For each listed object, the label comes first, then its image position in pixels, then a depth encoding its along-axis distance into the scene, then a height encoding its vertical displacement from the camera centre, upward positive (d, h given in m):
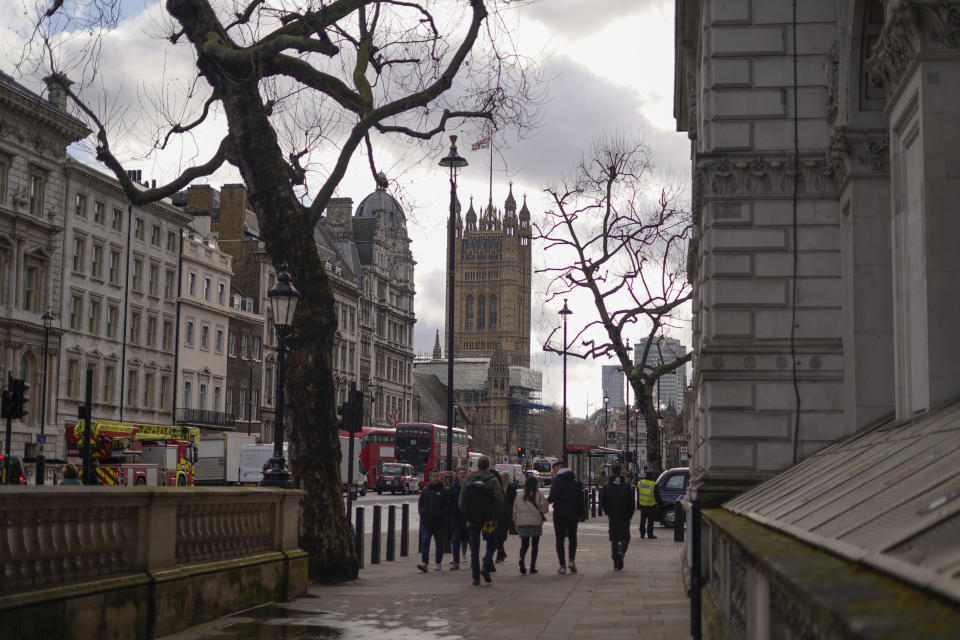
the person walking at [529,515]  20.31 -0.96
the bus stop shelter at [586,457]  66.07 +0.02
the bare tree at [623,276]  42.84 +6.37
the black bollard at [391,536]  23.73 -1.58
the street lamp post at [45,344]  53.25 +4.71
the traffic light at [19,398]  30.67 +1.25
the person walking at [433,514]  21.02 -1.00
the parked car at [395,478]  72.38 -1.40
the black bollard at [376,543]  22.81 -1.65
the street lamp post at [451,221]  28.81 +5.43
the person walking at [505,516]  22.11 -1.12
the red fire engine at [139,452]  49.62 -0.06
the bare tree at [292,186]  17.50 +3.87
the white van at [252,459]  65.44 -0.38
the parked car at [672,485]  37.28 -0.81
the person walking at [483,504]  19.00 -0.75
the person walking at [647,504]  33.94 -1.26
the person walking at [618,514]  21.36 -0.97
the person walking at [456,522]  21.31 -1.17
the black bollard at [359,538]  20.67 -1.41
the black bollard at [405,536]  25.14 -1.69
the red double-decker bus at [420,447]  79.19 +0.49
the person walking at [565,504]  20.02 -0.77
